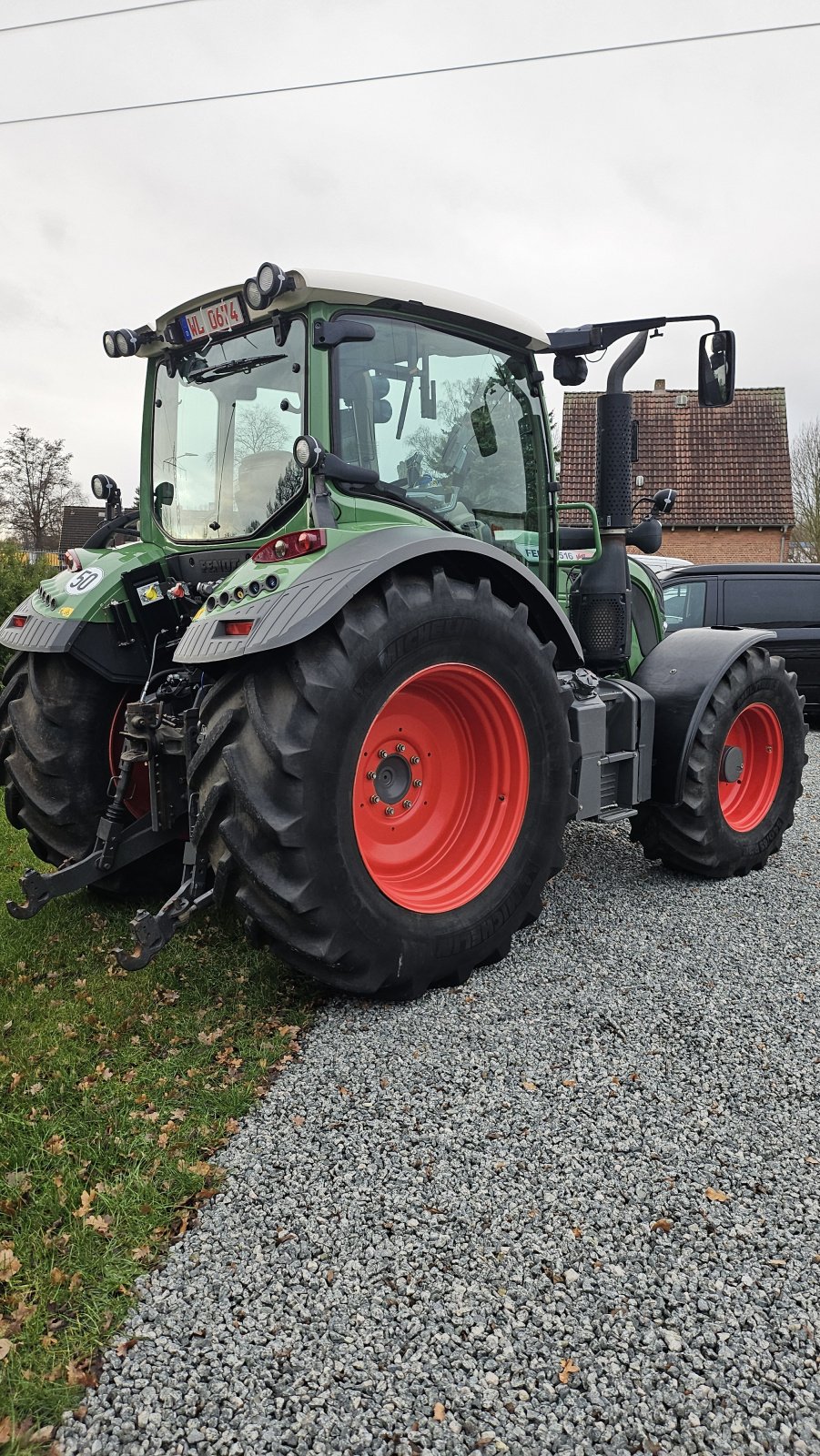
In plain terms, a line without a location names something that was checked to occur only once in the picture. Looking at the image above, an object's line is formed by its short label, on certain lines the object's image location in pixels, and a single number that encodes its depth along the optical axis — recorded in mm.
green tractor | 2938
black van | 9984
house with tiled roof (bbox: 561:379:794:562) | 22156
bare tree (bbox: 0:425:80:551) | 35062
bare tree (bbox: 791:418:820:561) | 24625
